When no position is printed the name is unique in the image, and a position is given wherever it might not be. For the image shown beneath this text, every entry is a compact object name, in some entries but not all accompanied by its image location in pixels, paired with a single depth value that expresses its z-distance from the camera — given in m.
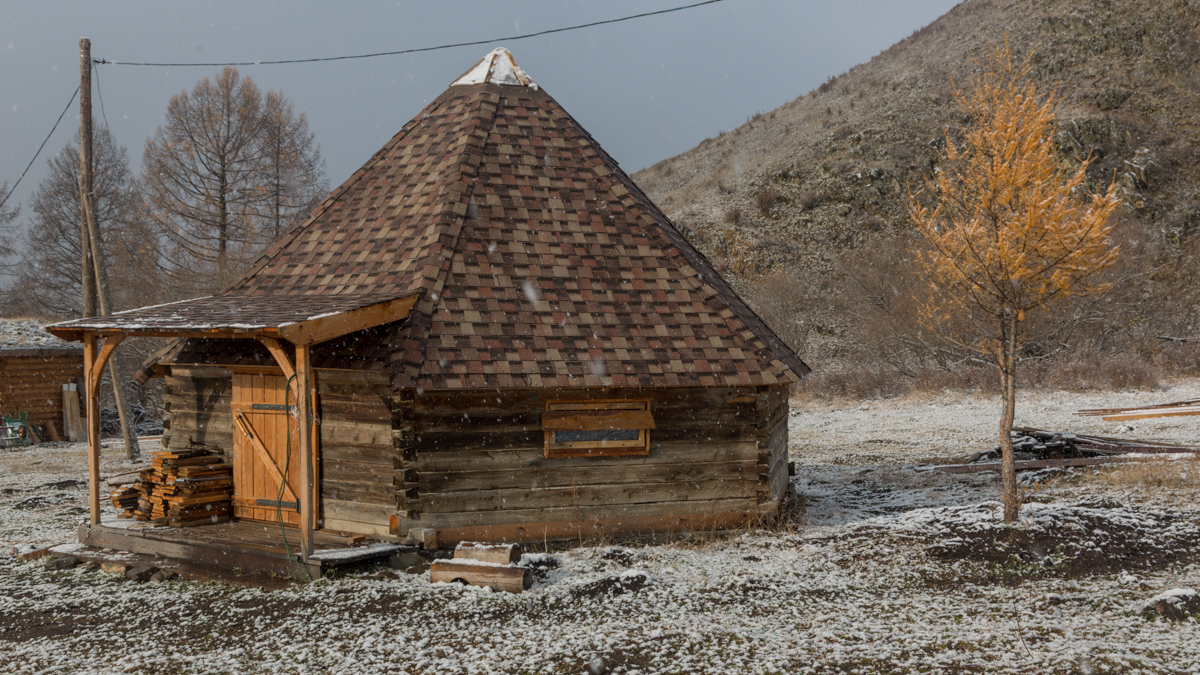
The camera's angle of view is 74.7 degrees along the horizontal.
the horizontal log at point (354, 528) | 8.71
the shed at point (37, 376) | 21.61
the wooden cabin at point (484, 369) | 8.51
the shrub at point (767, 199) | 42.53
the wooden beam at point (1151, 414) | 16.55
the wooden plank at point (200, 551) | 8.05
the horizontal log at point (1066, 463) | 12.38
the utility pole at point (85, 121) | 15.52
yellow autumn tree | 8.80
